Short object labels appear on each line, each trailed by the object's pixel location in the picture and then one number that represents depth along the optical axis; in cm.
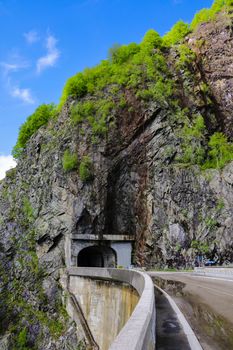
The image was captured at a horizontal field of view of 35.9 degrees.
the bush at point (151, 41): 5472
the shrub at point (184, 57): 5254
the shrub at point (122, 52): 5662
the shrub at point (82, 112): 4894
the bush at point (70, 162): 4519
